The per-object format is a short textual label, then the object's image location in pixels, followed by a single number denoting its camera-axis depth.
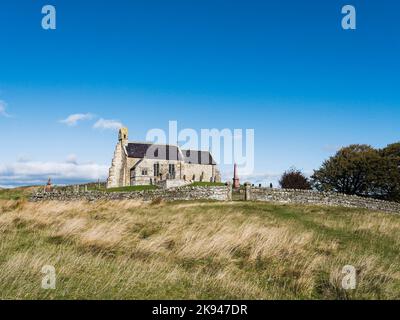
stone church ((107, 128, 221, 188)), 63.75
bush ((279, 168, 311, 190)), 59.14
